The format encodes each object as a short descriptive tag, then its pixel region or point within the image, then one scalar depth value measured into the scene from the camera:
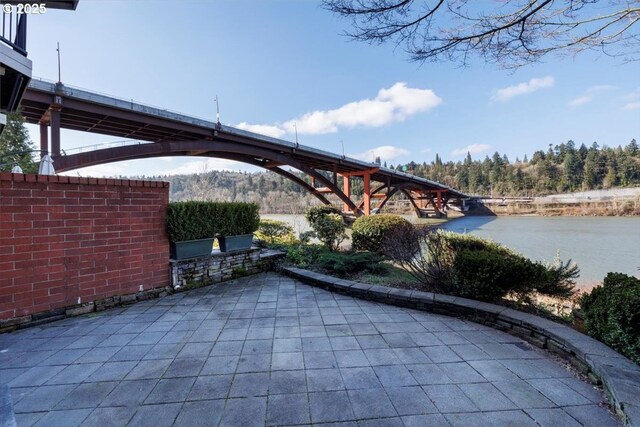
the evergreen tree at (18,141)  7.71
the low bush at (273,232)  6.67
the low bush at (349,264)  4.44
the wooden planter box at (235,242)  4.27
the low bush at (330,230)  6.25
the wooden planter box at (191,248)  3.65
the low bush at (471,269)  2.81
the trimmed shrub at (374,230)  5.86
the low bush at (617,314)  1.73
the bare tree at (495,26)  2.34
